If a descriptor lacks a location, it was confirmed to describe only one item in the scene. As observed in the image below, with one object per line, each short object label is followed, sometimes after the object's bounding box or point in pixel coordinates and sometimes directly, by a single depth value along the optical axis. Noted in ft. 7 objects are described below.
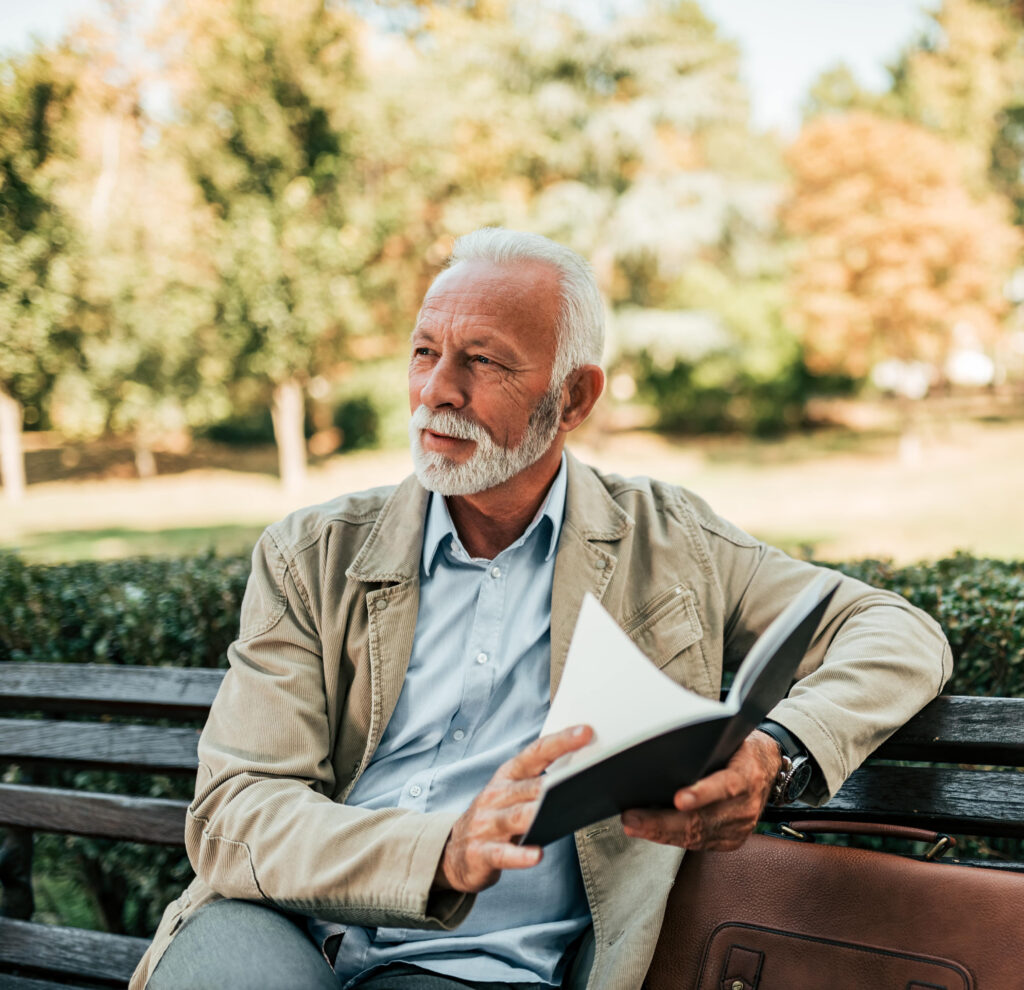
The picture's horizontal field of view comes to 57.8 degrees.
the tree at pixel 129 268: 49.06
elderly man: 5.19
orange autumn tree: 54.03
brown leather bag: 5.27
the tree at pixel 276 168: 52.26
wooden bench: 6.78
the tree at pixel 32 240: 42.78
